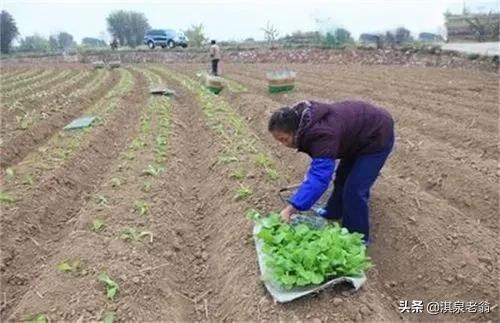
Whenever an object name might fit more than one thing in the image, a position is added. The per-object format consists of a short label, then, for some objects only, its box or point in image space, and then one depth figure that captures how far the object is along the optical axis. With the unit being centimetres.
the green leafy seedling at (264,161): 704
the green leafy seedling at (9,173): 723
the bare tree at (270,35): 4656
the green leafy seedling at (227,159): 741
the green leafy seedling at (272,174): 657
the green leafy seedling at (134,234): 519
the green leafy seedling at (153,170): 714
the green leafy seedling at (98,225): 545
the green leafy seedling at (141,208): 579
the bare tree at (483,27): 3088
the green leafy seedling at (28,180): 690
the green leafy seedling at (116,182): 681
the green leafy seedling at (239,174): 667
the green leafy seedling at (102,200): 615
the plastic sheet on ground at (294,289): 385
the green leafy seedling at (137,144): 865
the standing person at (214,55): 2025
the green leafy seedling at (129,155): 802
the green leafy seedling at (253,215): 490
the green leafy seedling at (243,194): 600
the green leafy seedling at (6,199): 622
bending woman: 428
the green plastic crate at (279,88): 1491
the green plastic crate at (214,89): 1619
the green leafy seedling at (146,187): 655
